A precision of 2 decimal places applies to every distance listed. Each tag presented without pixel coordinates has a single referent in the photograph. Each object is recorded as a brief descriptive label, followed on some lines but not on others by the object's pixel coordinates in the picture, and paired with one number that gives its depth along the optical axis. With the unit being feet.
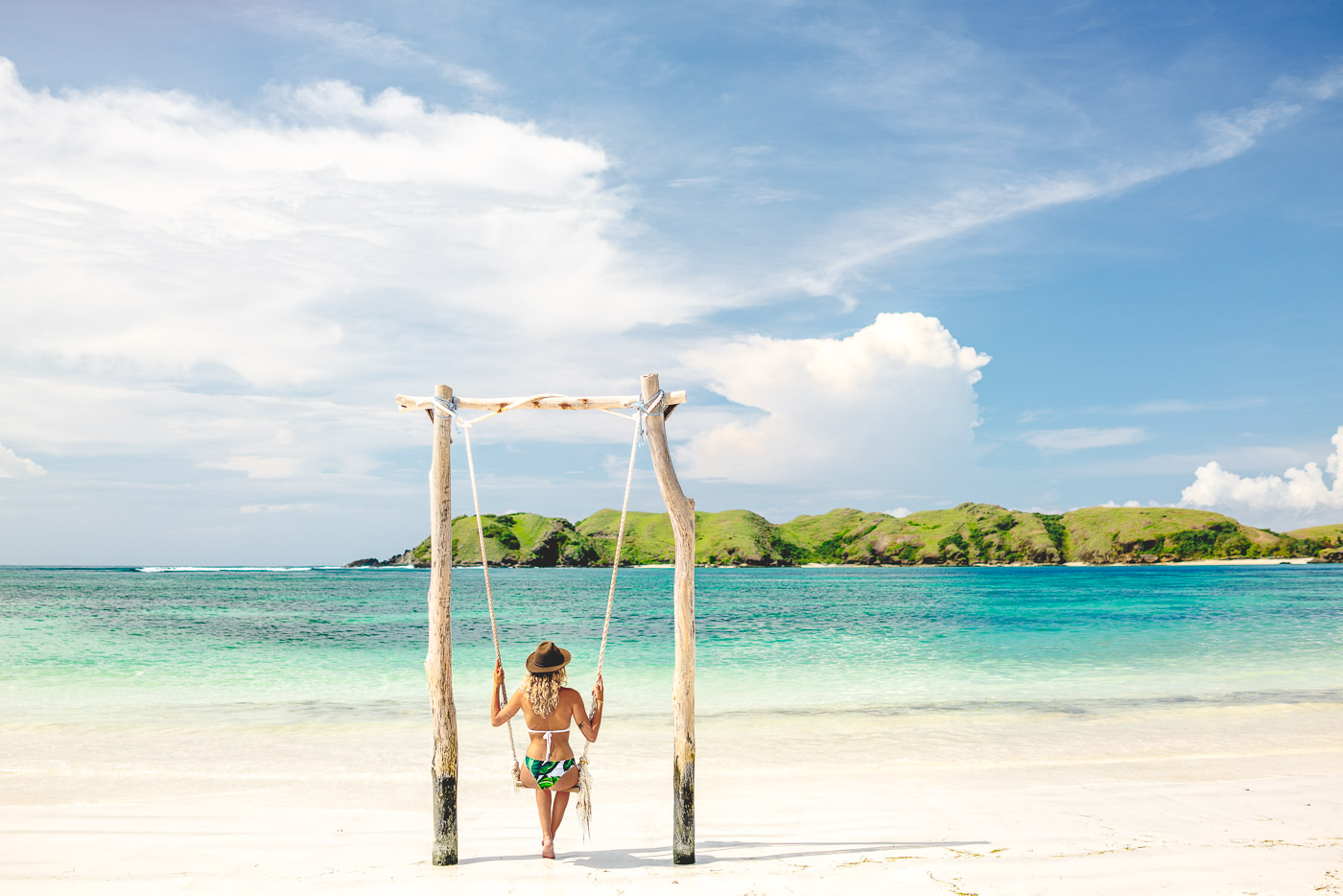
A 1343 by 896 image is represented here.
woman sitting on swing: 16.52
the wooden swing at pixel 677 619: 16.84
